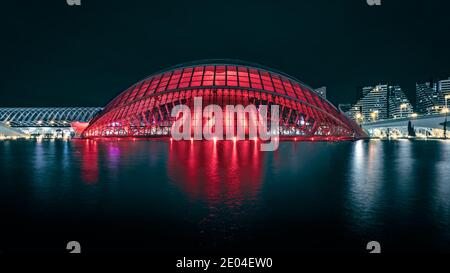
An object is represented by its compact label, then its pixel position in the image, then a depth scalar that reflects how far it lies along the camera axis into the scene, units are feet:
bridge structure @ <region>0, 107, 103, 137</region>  488.44
